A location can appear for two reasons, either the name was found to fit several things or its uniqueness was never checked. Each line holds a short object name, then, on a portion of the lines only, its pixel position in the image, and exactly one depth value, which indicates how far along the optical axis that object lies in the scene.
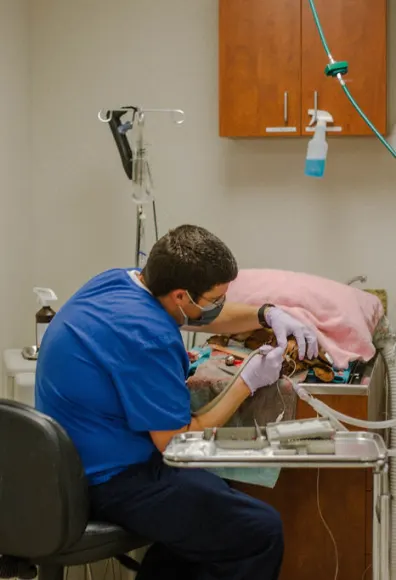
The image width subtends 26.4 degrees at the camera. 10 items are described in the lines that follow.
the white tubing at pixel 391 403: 1.94
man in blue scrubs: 1.87
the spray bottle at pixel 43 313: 2.86
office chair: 1.77
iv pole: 3.03
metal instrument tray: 1.58
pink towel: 2.34
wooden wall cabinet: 2.94
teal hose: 1.88
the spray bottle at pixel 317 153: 2.69
